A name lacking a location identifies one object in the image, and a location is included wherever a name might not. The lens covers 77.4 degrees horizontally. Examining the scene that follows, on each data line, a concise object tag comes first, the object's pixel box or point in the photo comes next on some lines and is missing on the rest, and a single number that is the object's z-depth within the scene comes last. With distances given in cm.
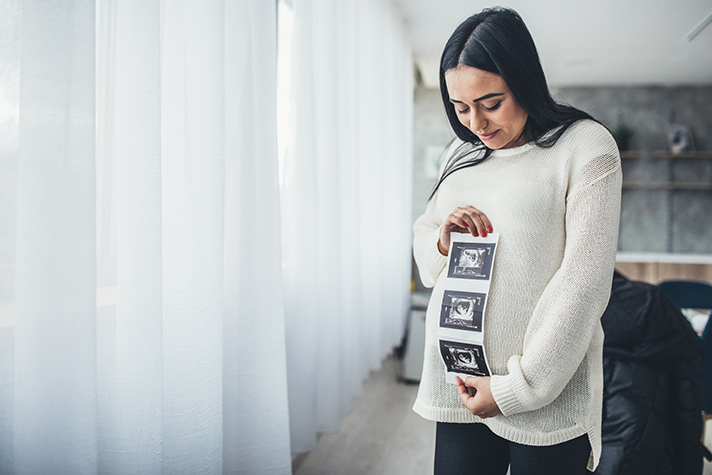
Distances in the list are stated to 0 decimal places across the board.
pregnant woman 72
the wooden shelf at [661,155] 491
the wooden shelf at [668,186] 498
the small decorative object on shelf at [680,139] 500
